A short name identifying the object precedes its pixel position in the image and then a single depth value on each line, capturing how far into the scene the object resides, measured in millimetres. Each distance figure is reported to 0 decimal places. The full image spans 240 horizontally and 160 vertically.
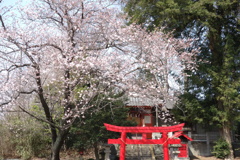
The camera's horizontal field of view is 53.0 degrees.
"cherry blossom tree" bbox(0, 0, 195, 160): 7473
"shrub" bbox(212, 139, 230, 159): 12445
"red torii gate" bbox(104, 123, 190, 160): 8203
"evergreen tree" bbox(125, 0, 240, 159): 11727
